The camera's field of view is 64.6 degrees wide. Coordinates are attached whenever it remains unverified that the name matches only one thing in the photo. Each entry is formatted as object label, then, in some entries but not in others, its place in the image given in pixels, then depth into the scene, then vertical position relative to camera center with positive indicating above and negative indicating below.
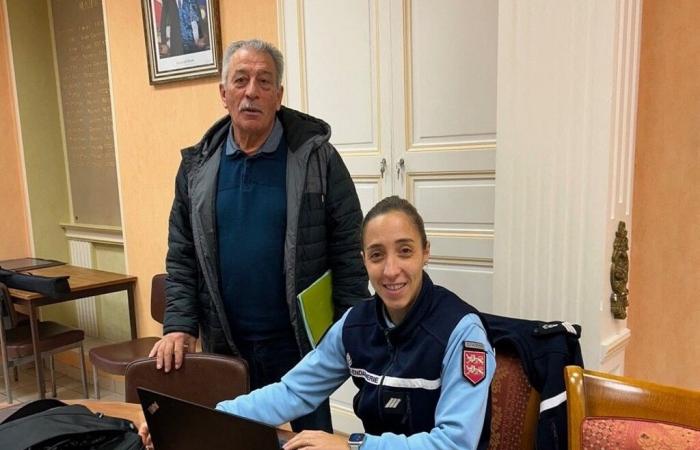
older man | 1.50 -0.23
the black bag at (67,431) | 1.03 -0.53
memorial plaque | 3.67 +0.29
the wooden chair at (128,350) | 2.69 -1.02
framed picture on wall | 2.74 +0.56
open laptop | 0.83 -0.44
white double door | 2.07 +0.15
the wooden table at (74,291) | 3.02 -0.78
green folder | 1.49 -0.44
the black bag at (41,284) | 2.95 -0.71
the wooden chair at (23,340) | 3.03 -1.07
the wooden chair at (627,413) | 0.90 -0.47
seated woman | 1.00 -0.43
